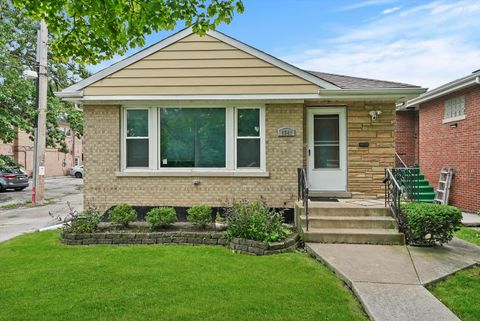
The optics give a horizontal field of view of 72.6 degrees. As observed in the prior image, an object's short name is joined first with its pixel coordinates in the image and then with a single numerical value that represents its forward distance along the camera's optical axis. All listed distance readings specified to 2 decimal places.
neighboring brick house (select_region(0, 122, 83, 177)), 29.64
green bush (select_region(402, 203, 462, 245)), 5.48
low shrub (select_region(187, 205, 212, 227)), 6.85
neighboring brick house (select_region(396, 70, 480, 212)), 9.88
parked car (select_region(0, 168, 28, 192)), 18.53
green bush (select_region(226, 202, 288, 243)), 5.94
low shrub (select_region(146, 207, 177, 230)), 6.77
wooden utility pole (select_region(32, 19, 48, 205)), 13.30
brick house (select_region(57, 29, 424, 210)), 7.78
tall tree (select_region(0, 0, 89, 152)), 14.47
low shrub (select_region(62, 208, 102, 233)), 6.66
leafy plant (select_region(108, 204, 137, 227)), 6.97
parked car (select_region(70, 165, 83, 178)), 32.53
